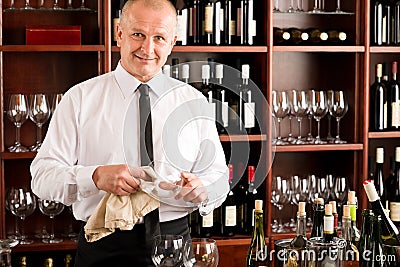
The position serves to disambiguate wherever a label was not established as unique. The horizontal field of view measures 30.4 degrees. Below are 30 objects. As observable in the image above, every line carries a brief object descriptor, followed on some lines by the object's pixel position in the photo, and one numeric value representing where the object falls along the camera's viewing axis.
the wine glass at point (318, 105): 3.54
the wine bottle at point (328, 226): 1.91
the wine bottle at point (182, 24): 3.36
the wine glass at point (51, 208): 3.29
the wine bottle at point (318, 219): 2.17
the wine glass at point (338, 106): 3.56
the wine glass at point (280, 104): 3.49
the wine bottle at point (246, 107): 3.50
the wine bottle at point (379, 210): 2.00
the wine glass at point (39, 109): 3.23
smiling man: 2.42
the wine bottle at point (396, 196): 3.67
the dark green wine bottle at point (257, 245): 2.14
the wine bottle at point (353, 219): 2.19
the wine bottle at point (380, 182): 3.74
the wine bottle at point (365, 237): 2.06
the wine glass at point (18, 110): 3.22
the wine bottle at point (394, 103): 3.67
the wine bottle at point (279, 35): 3.58
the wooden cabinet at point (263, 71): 3.35
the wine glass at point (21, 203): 3.24
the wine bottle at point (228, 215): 3.45
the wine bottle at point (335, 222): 2.10
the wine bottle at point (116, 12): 3.31
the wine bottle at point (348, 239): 2.13
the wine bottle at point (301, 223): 2.06
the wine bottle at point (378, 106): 3.67
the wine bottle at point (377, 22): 3.66
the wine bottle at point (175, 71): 3.24
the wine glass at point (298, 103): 3.52
